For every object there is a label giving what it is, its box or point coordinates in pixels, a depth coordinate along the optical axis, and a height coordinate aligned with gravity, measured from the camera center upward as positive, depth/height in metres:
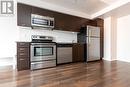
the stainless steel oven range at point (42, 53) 2.00 -0.28
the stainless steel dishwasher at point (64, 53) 2.33 -0.34
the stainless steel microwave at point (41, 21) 2.12 +0.79
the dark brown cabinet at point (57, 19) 2.00 +0.98
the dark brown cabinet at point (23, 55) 1.90 -0.35
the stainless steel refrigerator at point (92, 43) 2.71 +0.04
